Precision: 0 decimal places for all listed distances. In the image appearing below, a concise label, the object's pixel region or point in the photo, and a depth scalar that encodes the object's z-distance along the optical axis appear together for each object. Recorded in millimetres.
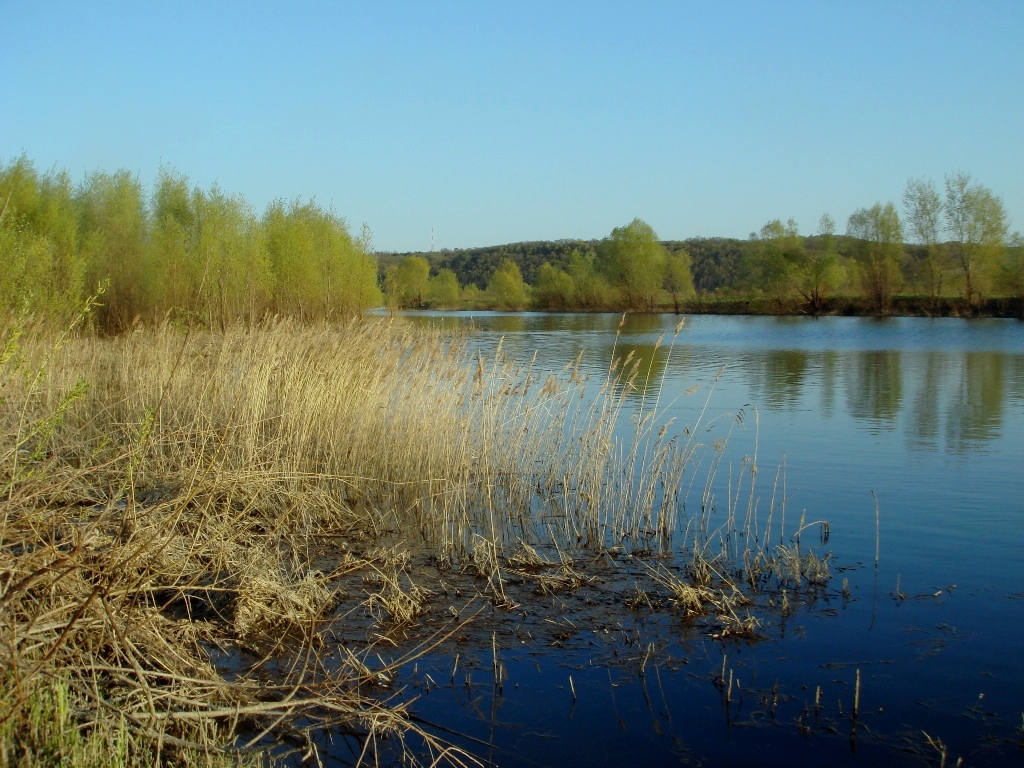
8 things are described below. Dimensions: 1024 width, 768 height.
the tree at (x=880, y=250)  45072
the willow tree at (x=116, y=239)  21656
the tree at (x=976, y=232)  40594
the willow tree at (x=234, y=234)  21641
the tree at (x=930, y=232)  43812
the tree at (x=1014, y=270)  38031
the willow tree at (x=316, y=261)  28739
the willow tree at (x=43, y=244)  11812
